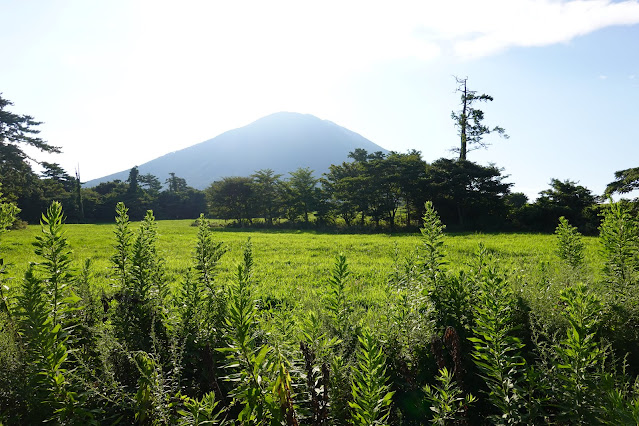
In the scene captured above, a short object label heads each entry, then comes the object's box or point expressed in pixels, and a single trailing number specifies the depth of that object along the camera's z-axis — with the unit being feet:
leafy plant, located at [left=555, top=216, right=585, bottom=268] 18.15
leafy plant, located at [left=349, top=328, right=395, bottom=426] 6.28
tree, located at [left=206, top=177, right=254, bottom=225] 148.15
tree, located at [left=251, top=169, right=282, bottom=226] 139.64
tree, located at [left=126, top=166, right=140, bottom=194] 194.08
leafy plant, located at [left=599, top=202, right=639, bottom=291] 13.15
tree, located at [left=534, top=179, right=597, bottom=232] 81.82
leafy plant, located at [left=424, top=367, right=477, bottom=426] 6.81
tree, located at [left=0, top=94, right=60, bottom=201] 106.01
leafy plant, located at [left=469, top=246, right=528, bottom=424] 7.79
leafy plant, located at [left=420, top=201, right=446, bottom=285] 12.24
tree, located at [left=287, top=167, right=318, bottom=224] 130.52
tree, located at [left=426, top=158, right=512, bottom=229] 95.14
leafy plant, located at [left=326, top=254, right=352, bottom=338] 10.62
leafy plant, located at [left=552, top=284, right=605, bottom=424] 7.52
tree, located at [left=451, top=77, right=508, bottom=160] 102.94
